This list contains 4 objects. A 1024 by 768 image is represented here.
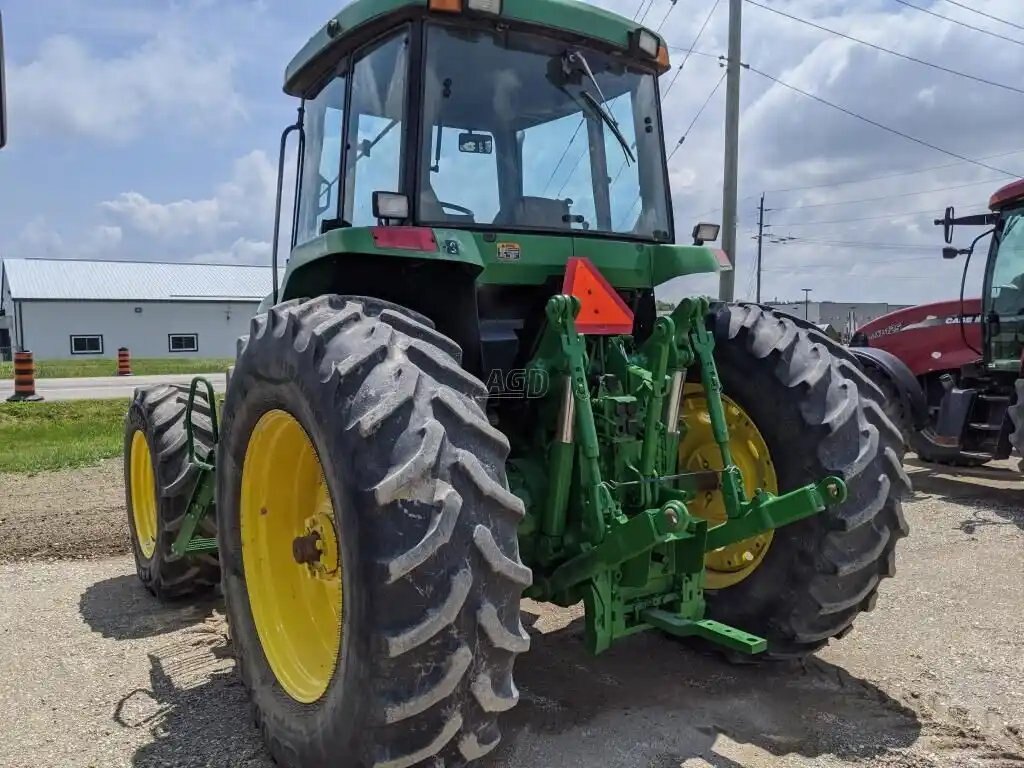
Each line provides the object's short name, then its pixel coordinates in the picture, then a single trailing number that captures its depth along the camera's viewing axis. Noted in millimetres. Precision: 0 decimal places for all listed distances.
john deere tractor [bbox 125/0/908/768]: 2520
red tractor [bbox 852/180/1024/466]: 8875
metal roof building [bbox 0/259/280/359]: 43406
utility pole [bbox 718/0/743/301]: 13609
